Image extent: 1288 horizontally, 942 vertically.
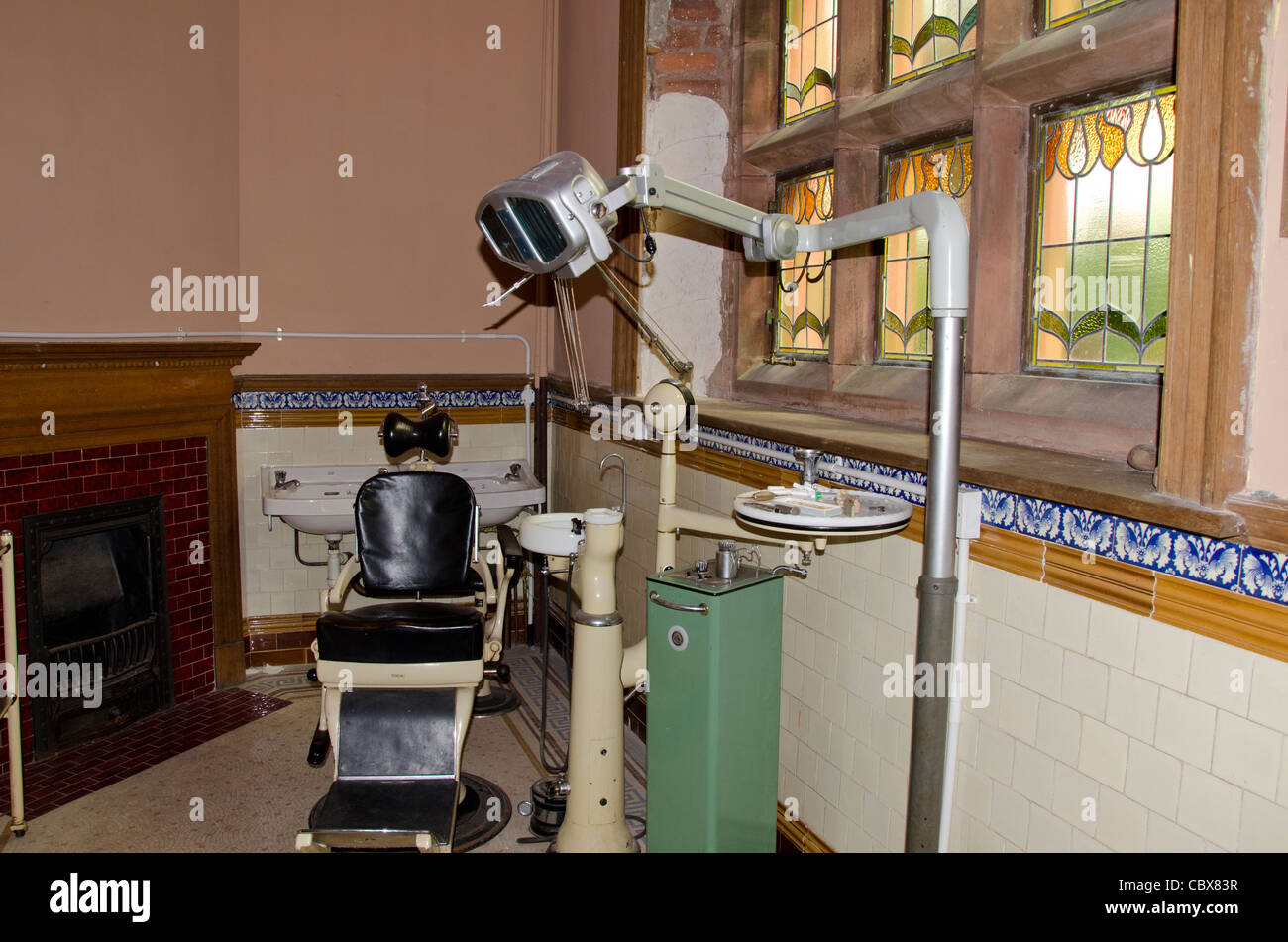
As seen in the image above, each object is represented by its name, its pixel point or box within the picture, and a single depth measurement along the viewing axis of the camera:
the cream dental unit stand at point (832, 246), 1.76
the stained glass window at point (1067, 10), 2.42
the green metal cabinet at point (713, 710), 2.65
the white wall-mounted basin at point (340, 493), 4.39
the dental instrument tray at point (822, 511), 2.13
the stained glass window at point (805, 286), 3.58
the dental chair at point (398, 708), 3.29
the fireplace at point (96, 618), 3.92
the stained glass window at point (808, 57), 3.51
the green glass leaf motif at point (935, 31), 2.90
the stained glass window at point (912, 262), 2.96
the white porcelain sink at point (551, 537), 3.16
